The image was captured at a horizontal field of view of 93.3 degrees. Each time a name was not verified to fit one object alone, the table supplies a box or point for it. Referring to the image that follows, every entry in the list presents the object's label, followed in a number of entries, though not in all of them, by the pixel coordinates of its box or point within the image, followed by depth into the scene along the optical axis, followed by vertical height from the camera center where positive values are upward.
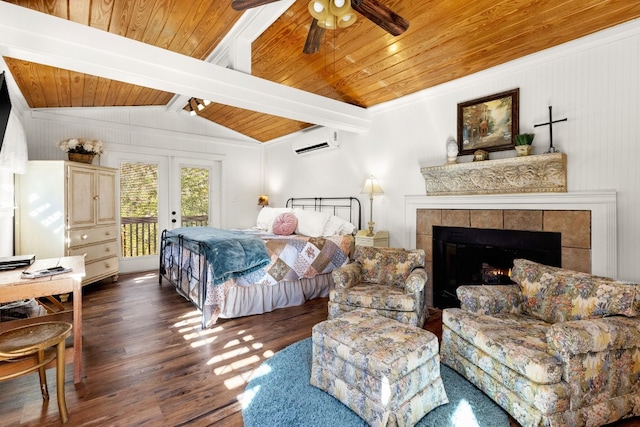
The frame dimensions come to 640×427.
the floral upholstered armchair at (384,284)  2.57 -0.71
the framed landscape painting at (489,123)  2.87 +0.87
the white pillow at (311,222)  4.36 -0.17
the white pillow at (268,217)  5.17 -0.10
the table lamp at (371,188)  3.97 +0.30
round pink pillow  4.51 -0.20
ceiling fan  1.78 +1.22
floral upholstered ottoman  1.54 -0.88
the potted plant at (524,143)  2.65 +0.59
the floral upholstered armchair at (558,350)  1.51 -0.77
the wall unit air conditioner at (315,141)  4.68 +1.15
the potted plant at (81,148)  3.98 +0.86
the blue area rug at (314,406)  1.64 -1.15
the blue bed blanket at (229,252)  2.92 -0.42
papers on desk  1.81 -0.37
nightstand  3.81 -0.37
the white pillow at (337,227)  4.29 -0.24
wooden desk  1.70 -0.45
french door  5.14 +0.22
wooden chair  1.51 -0.68
